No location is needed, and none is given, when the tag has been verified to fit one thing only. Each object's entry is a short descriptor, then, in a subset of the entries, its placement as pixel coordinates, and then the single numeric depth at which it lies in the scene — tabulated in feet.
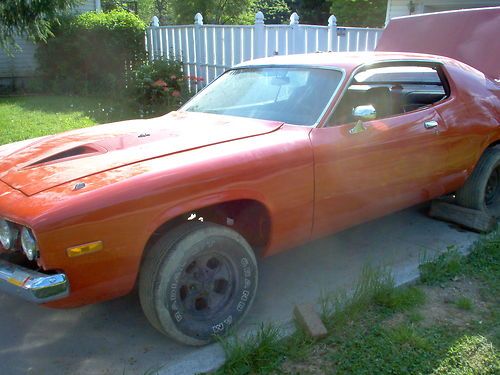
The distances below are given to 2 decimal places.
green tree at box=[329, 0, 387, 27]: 90.48
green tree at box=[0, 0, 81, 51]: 24.30
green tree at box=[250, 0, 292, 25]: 125.90
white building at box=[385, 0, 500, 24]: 40.29
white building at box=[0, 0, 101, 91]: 54.54
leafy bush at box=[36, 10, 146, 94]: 47.24
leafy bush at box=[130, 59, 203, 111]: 34.37
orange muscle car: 8.71
